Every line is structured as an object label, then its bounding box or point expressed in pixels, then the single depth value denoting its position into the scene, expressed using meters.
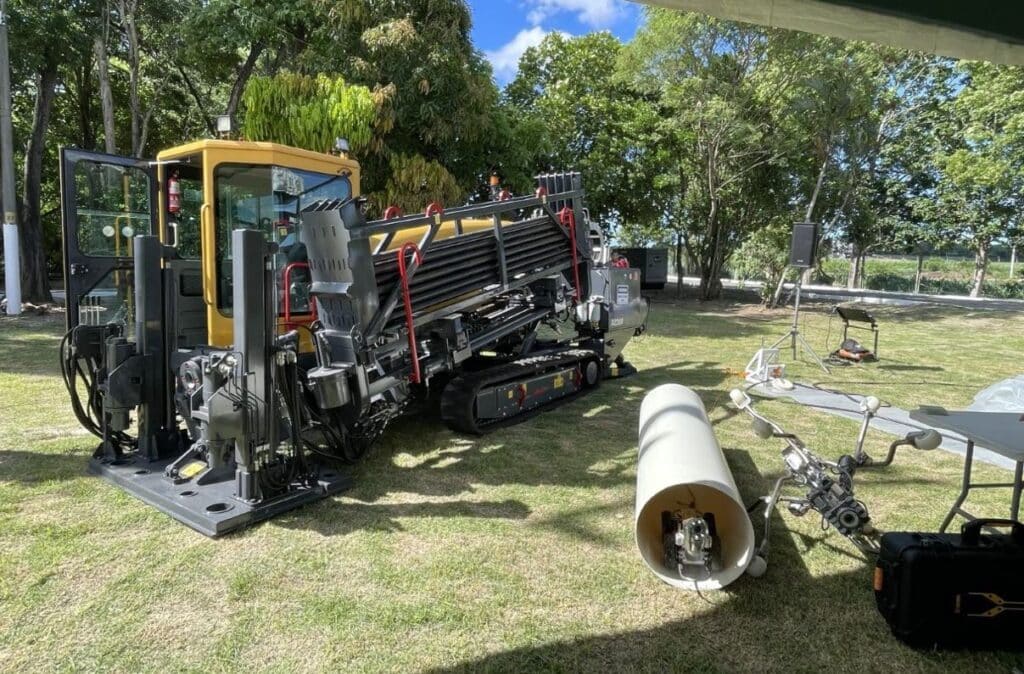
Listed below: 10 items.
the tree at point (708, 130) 15.91
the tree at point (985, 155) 16.25
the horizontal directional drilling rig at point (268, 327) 3.62
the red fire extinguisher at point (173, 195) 4.64
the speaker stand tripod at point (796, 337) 8.61
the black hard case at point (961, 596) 2.59
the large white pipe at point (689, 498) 2.89
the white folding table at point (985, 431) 2.70
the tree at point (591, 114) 19.03
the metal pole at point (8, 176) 11.18
